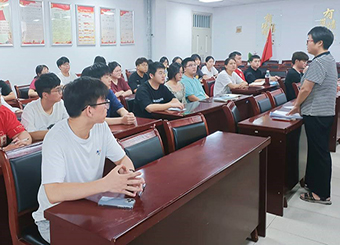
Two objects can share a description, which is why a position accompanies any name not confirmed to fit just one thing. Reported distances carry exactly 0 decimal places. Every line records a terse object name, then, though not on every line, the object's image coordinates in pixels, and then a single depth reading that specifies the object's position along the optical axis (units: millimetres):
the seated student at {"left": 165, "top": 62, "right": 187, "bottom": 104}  3715
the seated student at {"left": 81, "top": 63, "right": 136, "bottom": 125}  2949
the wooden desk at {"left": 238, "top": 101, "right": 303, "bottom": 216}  2408
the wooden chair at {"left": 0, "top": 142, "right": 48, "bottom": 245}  1470
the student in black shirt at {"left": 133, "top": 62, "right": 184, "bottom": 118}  3174
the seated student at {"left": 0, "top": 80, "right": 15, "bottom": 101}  4480
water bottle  5392
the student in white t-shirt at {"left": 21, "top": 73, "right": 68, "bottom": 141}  2324
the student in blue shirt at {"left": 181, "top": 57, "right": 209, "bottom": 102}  4113
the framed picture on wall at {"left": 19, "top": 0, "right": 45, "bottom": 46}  5828
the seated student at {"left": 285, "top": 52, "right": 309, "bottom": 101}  4445
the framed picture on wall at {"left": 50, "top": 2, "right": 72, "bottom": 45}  6308
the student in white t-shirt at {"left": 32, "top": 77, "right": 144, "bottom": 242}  1272
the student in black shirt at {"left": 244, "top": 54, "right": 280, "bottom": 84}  5676
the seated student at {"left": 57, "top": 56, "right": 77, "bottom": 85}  5258
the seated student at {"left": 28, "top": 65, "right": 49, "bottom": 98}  5075
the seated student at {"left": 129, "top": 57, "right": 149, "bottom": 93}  5398
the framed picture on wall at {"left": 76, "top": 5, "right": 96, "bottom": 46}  6809
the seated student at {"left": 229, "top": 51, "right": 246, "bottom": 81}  5408
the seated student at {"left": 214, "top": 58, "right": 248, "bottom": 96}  4574
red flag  9227
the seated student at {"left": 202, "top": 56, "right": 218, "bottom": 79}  7413
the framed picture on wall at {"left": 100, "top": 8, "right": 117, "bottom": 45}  7324
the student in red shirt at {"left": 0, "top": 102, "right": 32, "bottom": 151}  2172
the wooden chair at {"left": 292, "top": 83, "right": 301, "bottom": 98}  4305
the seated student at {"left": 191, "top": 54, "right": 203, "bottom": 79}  7159
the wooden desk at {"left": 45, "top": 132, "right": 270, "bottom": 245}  1103
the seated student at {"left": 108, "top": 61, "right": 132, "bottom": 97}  4566
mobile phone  1196
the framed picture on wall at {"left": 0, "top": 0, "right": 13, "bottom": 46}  5504
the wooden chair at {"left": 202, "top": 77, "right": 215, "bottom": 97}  5043
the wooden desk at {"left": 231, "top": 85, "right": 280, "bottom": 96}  4543
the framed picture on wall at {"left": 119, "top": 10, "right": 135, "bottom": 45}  7832
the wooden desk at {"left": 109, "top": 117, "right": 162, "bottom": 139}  2281
